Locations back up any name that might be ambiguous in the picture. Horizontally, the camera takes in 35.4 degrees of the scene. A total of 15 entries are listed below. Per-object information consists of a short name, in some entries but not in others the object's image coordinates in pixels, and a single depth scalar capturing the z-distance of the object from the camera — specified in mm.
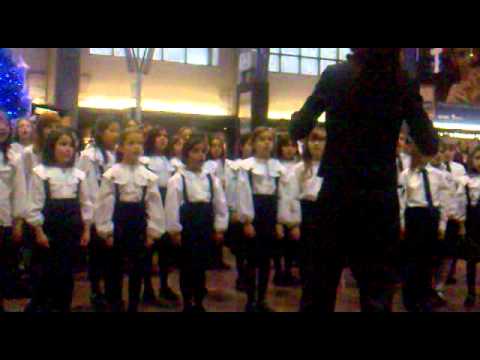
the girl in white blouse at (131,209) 6238
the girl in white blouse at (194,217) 6305
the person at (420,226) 7004
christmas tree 8703
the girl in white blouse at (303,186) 6555
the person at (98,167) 6777
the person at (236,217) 7031
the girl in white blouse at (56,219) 5848
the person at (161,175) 7375
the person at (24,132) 8008
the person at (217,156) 8648
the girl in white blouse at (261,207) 6688
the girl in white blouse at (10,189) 5766
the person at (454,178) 7992
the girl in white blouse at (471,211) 7613
